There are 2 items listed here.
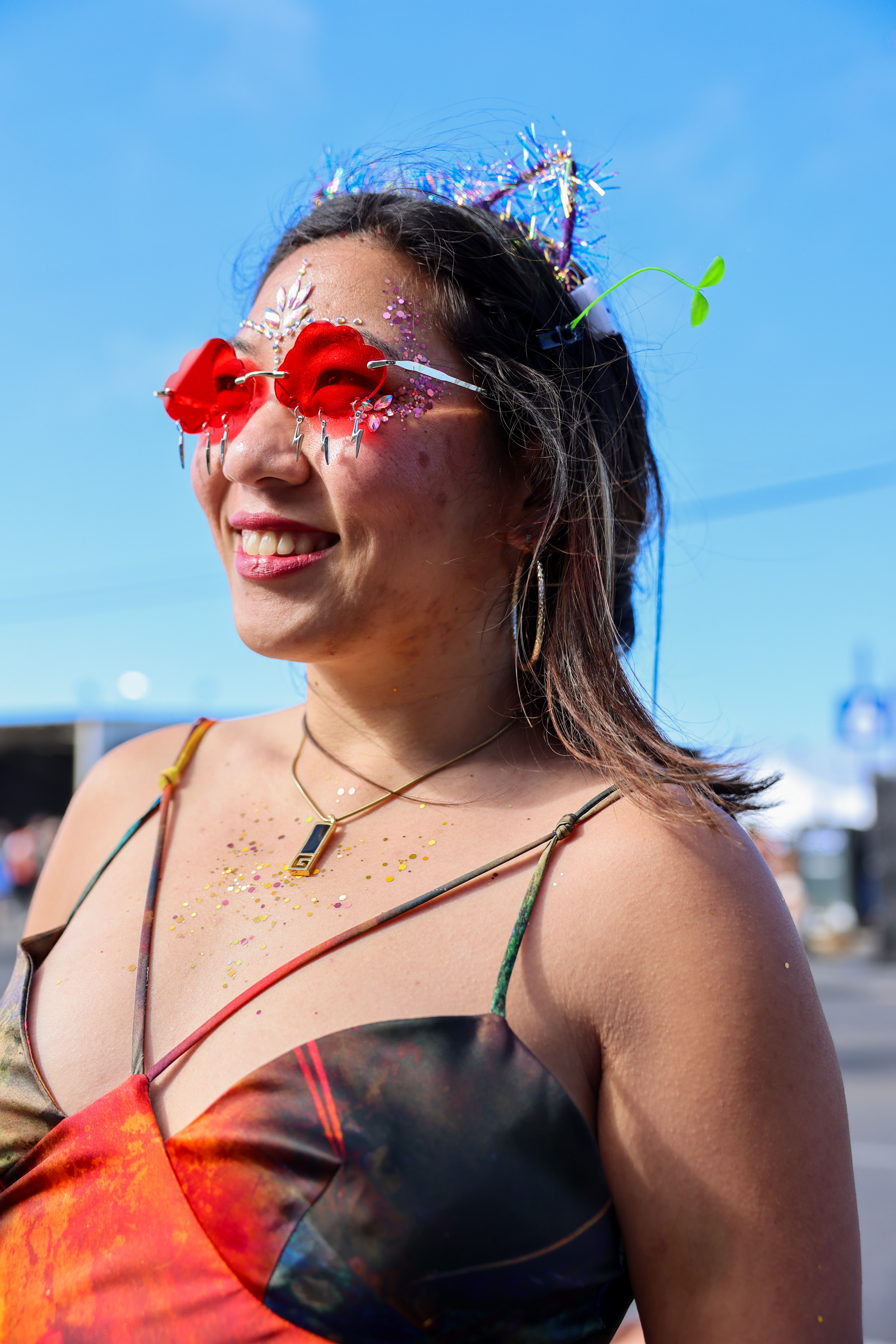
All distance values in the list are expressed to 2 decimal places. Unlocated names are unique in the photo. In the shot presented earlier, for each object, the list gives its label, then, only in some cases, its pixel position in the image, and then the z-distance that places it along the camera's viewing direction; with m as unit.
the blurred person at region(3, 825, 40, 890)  14.97
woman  0.53
